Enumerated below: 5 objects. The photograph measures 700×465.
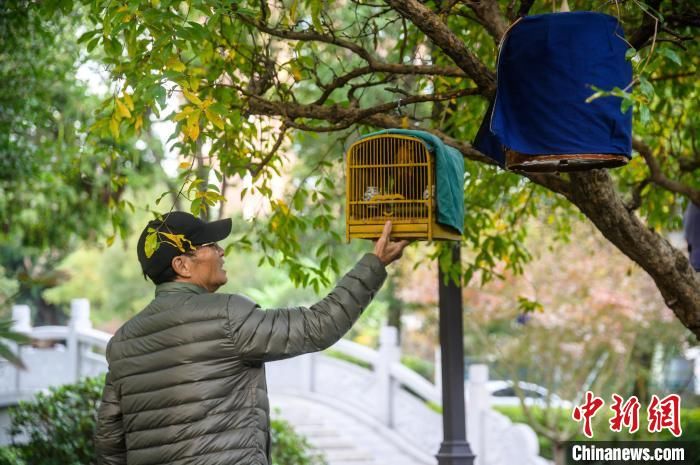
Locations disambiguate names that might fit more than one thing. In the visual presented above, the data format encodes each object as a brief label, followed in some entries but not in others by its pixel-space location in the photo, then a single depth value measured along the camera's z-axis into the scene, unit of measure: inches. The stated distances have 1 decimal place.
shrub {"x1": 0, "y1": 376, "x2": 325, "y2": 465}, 319.6
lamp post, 258.4
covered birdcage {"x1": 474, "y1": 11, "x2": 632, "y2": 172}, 138.4
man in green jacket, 124.8
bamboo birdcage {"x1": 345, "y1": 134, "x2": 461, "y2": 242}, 148.2
